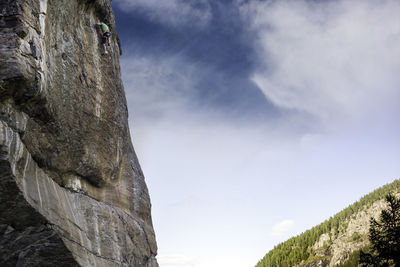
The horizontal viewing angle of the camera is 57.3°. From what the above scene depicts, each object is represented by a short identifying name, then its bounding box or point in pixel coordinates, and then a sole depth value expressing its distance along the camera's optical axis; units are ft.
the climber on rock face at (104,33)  60.08
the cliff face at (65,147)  37.91
